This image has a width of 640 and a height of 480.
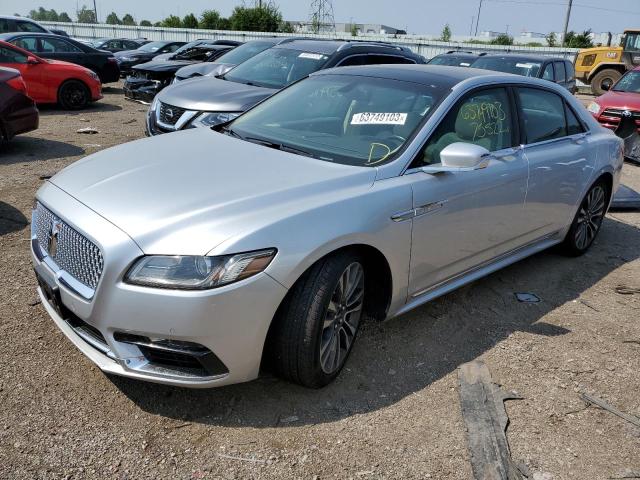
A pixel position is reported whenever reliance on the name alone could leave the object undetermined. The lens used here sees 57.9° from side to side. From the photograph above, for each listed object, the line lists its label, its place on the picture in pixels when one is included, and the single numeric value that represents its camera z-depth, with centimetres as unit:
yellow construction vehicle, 2314
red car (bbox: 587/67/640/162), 986
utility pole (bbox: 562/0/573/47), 4991
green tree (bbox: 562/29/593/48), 5034
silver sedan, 253
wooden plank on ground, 264
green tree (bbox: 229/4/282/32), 4544
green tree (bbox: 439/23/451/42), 6336
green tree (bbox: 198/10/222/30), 4859
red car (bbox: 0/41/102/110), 1075
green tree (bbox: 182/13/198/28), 4991
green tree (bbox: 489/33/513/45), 5895
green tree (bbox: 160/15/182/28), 5159
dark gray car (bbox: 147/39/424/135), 675
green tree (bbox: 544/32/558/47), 5769
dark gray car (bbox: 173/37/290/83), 945
